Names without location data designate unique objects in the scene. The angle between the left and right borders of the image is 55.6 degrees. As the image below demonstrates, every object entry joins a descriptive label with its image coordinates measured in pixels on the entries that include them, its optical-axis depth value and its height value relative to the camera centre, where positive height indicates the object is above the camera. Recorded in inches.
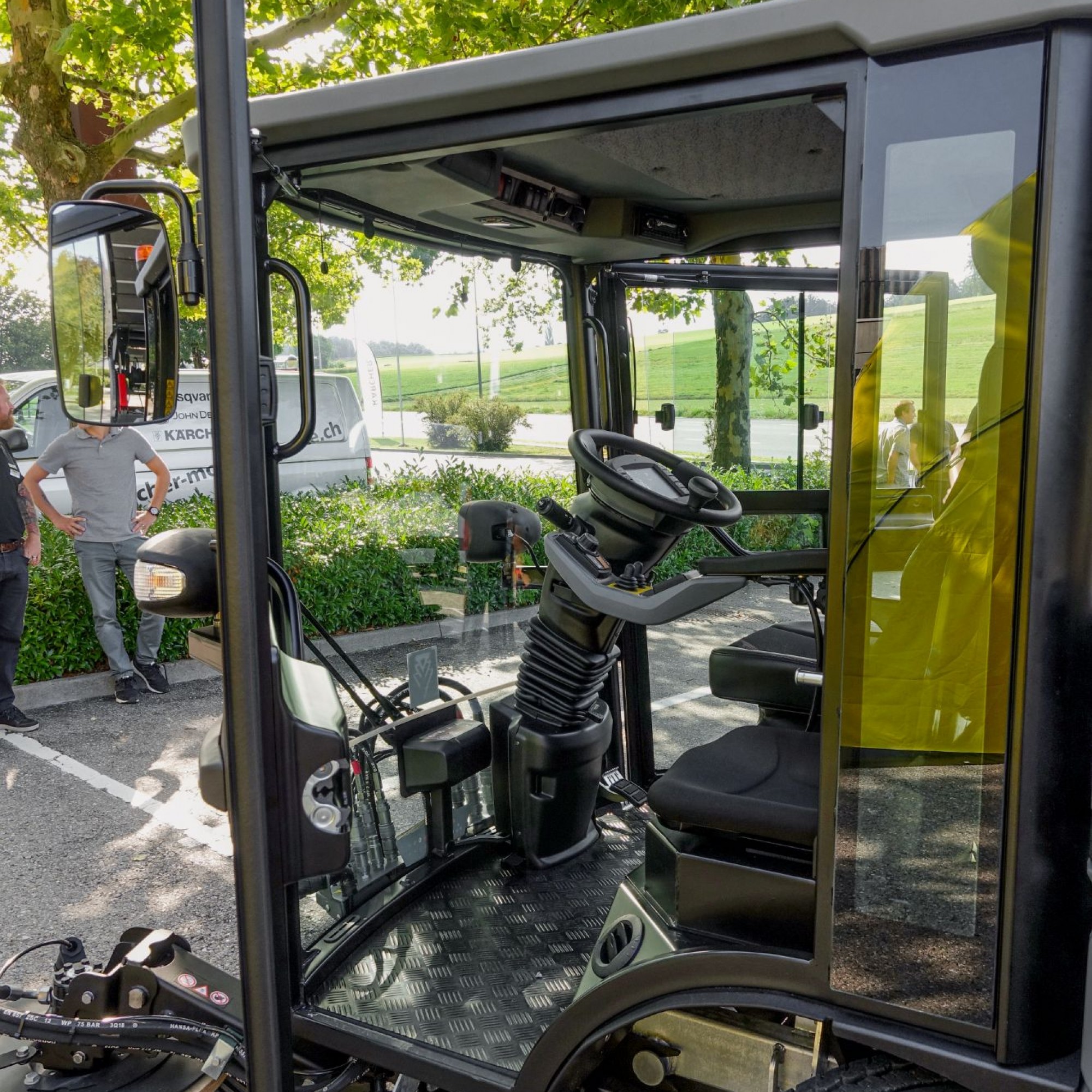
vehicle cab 47.3 -12.8
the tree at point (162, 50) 236.4 +87.1
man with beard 221.5 -37.4
